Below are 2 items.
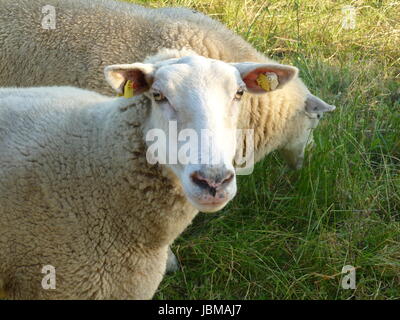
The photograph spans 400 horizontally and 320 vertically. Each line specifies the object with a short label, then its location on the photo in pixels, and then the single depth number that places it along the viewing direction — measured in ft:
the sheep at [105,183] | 9.81
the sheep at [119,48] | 14.84
